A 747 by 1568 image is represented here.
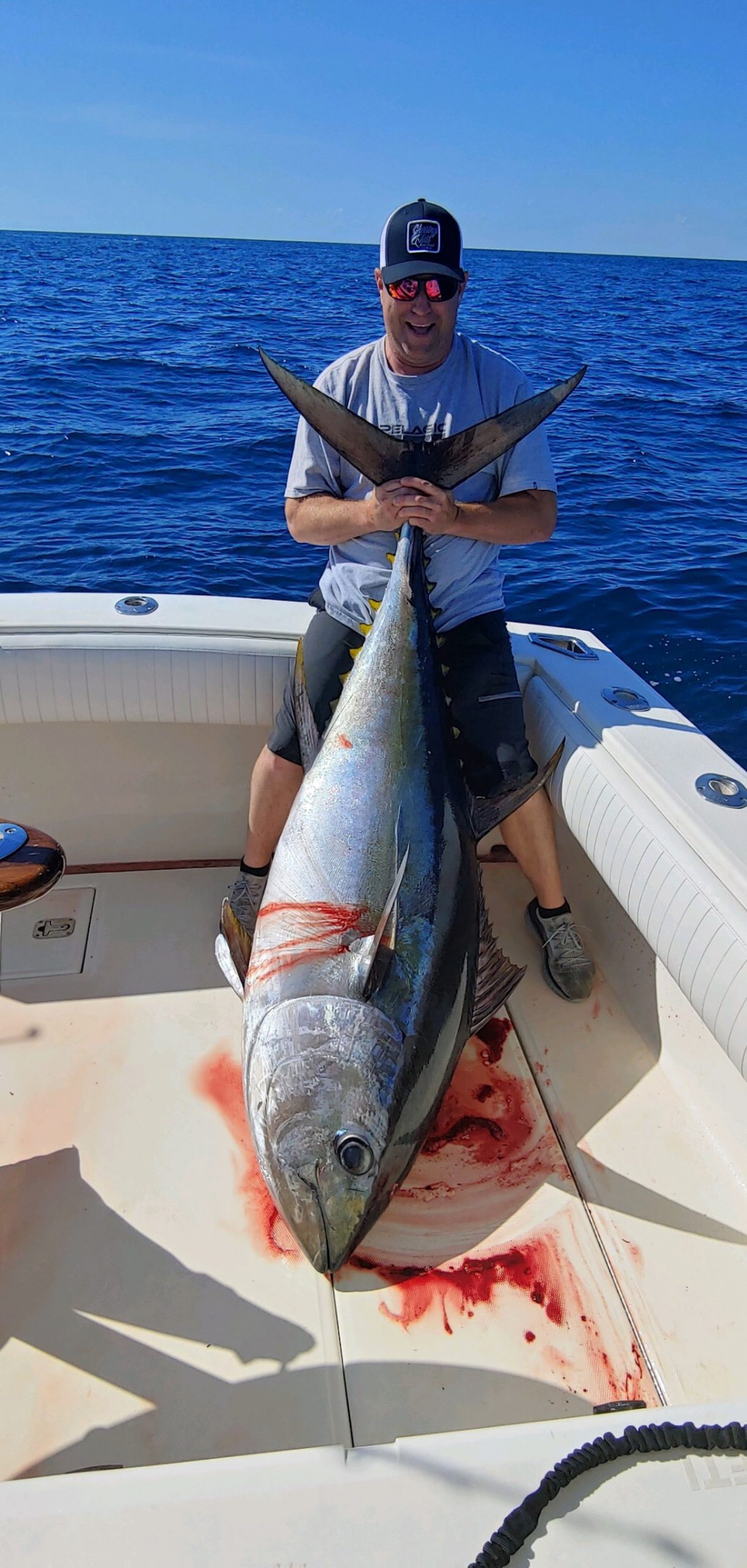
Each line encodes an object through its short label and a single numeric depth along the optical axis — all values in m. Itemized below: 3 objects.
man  2.19
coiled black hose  0.89
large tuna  1.43
